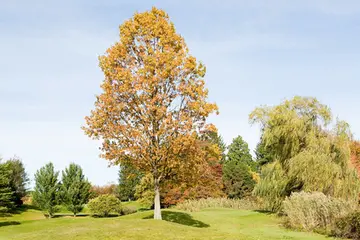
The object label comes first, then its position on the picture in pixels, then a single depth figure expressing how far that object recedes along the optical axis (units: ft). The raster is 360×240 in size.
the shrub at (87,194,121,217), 147.95
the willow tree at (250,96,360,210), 102.47
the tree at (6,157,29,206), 187.24
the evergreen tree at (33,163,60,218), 149.69
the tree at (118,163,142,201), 235.44
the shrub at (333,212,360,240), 68.20
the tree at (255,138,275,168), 236.41
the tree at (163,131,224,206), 90.72
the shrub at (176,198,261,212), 152.56
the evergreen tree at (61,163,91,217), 153.17
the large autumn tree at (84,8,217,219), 84.94
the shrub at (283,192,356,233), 79.05
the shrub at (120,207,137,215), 162.10
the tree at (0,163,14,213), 119.44
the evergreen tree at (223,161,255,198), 212.02
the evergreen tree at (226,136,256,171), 260.62
